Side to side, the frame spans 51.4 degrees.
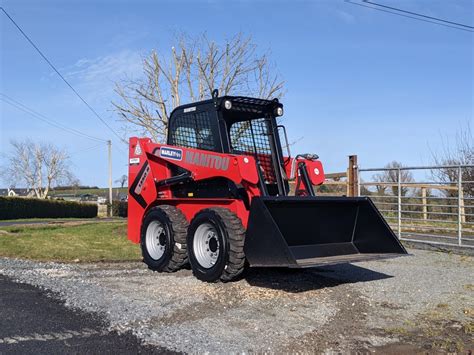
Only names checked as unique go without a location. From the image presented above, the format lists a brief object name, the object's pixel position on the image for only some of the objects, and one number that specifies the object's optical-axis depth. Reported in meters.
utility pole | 47.27
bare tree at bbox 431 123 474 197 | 18.34
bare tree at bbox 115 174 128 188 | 57.71
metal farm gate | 12.36
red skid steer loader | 7.14
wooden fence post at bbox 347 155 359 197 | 14.01
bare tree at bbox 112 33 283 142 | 15.94
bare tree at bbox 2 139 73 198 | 78.00
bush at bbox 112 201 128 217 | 46.28
